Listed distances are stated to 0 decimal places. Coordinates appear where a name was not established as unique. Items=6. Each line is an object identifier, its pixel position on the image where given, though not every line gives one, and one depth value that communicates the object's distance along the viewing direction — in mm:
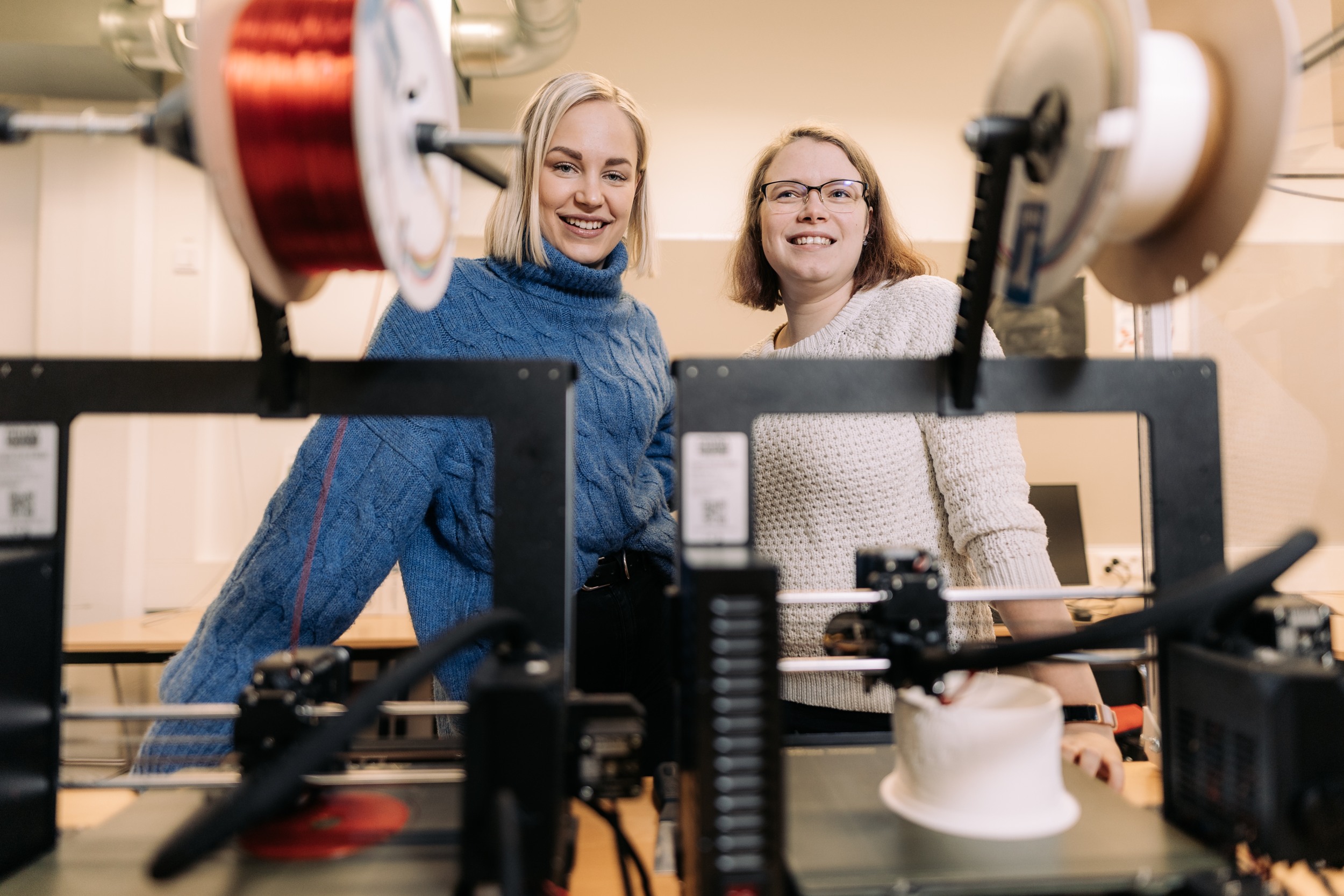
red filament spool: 519
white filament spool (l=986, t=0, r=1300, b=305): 505
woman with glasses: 1081
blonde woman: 947
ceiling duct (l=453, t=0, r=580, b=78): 2363
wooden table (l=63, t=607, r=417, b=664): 2086
